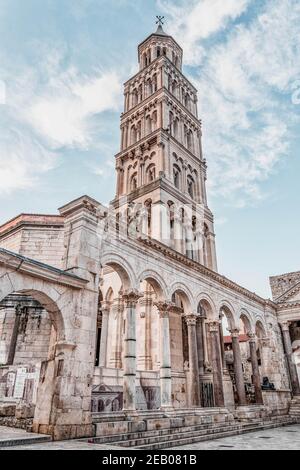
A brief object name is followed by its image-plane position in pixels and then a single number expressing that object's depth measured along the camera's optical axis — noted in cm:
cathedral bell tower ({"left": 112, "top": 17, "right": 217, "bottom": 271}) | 2327
